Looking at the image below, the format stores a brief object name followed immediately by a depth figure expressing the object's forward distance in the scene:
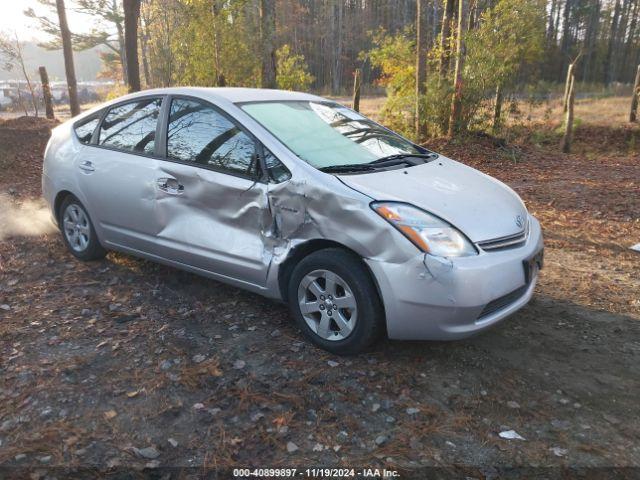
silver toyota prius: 3.06
